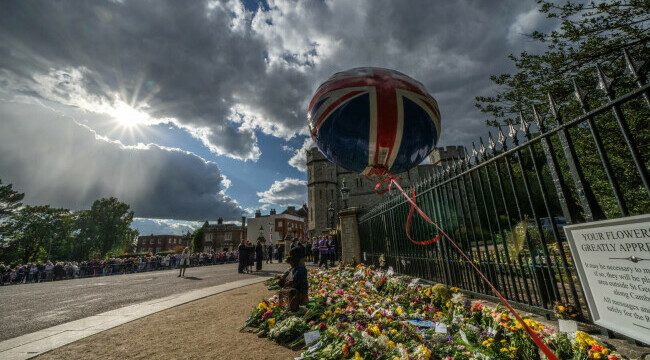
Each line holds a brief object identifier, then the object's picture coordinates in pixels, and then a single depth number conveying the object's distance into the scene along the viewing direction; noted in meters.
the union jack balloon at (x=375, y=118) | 2.46
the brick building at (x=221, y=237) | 61.22
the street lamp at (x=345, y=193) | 13.31
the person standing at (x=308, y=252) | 17.56
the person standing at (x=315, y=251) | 17.94
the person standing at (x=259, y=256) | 14.43
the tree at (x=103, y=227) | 47.91
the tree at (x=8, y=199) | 35.75
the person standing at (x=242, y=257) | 13.93
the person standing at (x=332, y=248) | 13.59
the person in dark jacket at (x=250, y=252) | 14.50
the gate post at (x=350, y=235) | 10.42
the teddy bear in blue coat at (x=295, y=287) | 4.50
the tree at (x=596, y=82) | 5.03
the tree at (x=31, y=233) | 36.50
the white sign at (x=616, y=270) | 1.50
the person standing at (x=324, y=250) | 12.41
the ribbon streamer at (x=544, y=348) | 1.14
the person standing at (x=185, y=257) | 14.41
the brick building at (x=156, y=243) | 88.25
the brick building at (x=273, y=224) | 54.94
